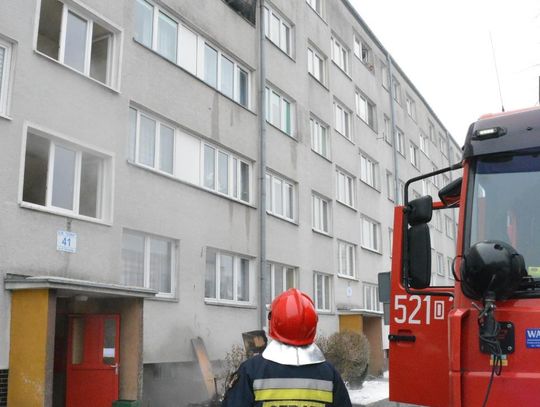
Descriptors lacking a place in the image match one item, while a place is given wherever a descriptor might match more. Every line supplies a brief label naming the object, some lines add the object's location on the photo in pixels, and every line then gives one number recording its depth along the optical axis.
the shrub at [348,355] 15.43
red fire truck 3.53
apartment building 9.77
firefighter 2.93
